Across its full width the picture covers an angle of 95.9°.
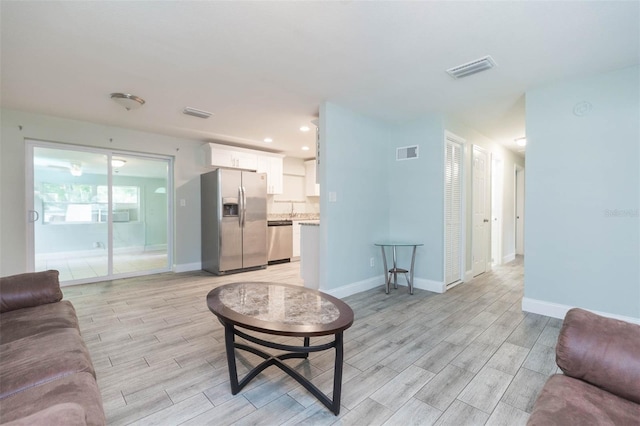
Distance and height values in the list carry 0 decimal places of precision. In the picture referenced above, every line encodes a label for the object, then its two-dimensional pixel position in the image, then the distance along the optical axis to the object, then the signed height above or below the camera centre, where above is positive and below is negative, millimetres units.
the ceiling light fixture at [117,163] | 4741 +820
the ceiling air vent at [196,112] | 3764 +1329
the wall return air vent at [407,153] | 4215 +854
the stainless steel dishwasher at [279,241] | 5836 -621
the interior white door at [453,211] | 4066 -21
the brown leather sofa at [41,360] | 1031 -684
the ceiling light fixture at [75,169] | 4430 +666
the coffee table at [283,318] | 1543 -616
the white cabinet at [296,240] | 6260 -637
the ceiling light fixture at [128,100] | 3246 +1285
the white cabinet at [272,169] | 5965 +878
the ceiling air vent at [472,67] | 2492 +1283
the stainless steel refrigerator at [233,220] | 4992 -167
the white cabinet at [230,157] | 5305 +1039
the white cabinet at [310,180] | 7031 +764
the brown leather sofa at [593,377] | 1027 -697
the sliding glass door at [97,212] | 4180 -6
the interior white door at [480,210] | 4789 -10
